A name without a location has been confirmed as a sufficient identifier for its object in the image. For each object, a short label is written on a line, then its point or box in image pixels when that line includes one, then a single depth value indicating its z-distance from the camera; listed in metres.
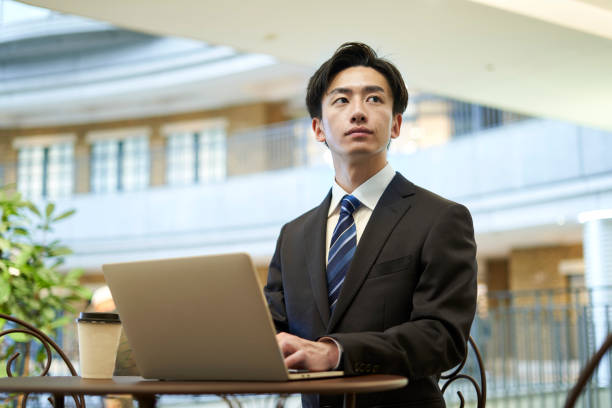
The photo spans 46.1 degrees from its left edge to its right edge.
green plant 3.86
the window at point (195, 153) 16.17
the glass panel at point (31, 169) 16.92
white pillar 8.73
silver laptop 1.24
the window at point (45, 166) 16.77
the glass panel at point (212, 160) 16.11
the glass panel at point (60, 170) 16.70
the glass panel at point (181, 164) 16.44
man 1.54
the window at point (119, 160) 16.53
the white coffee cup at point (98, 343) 1.62
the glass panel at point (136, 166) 16.48
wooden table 1.14
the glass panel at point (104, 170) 16.59
